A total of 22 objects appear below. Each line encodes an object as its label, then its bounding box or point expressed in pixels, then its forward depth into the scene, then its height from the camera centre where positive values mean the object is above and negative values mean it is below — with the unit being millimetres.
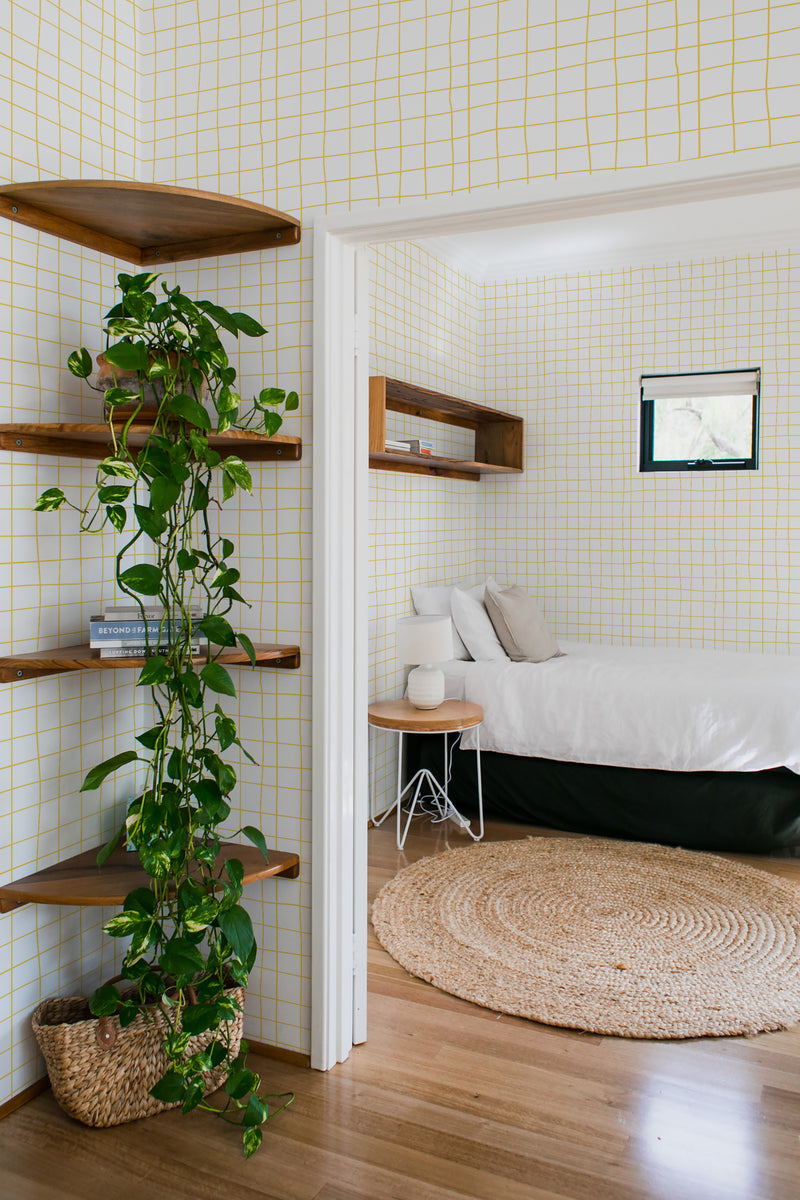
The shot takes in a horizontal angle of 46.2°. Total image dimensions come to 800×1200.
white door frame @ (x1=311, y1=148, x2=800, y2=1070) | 2166 -119
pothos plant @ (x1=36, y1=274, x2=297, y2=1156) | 1926 -411
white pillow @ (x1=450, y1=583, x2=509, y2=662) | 4414 -430
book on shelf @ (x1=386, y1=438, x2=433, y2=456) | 3785 +382
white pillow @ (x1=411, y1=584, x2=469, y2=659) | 4477 -317
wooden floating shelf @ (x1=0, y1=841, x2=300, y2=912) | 2041 -785
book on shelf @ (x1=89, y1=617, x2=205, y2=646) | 2102 -212
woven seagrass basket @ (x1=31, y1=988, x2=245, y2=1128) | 2025 -1157
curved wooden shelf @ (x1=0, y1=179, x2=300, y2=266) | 1959 +726
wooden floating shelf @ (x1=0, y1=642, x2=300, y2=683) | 2035 -278
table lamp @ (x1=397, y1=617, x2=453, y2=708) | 3812 -460
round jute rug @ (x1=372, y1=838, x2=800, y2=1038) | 2604 -1272
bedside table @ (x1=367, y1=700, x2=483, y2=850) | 3668 -731
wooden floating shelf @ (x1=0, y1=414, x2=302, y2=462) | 2012 +220
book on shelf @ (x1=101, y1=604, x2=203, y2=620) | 2145 -178
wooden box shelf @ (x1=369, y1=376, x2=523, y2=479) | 3703 +571
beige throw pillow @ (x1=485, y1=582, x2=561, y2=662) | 4484 -428
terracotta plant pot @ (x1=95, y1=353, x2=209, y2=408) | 2080 +347
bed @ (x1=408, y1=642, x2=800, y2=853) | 3693 -858
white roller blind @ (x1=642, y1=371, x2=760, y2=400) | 5055 +852
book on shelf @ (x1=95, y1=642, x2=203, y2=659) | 2100 -260
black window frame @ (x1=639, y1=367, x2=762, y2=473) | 5062 +476
